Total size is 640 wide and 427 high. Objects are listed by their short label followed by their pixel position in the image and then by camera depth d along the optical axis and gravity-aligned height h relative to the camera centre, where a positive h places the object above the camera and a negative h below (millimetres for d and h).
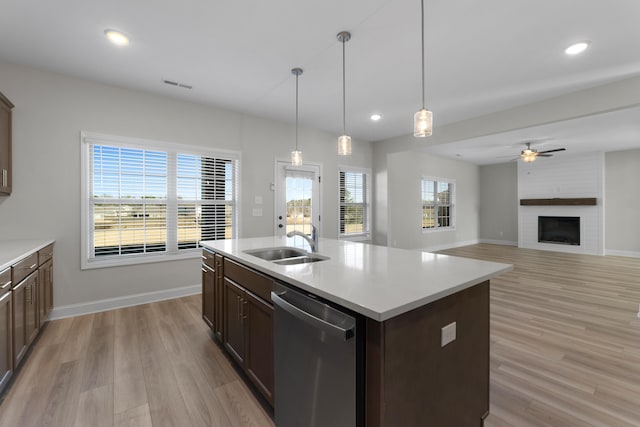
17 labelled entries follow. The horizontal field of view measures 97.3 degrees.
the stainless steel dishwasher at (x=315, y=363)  1097 -659
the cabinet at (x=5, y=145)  2721 +694
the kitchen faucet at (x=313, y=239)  2253 -200
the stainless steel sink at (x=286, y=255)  2168 -336
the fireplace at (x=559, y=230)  7625 -423
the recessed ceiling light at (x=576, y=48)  2654 +1610
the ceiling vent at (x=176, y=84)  3395 +1610
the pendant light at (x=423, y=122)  2104 +700
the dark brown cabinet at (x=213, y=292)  2395 -710
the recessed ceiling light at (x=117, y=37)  2436 +1579
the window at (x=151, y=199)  3434 +207
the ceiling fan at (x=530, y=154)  6216 +1339
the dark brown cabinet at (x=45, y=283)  2629 -688
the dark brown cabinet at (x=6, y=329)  1783 -757
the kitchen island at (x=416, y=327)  1066 -490
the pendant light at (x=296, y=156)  3102 +645
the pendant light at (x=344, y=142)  2531 +706
